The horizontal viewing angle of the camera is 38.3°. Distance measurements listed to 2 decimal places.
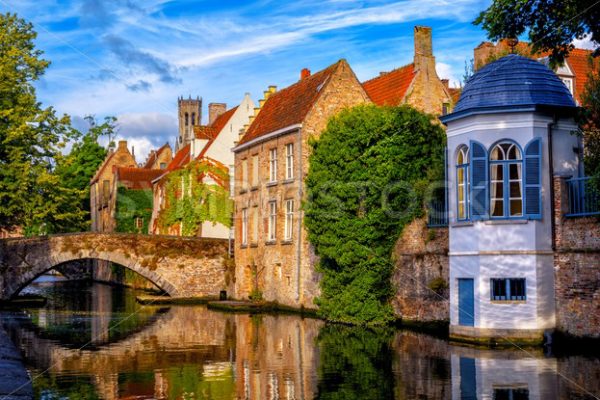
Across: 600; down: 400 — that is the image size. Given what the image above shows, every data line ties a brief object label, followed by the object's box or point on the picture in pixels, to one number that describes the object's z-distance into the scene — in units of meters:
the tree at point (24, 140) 35.78
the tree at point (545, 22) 18.67
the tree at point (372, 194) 27.73
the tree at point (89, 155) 79.50
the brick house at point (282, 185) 33.88
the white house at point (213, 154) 47.53
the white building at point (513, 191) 21.44
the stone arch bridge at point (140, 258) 41.25
